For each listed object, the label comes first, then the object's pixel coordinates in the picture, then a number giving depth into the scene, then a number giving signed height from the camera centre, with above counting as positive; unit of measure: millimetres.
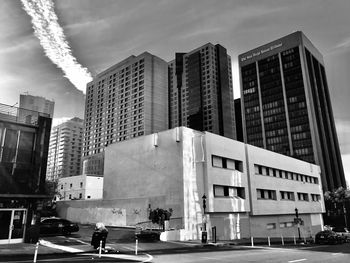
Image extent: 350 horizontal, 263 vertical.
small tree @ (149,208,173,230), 30359 +824
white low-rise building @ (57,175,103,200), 76438 +9541
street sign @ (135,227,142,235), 26203 -493
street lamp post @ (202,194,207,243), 28016 -1136
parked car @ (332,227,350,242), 37269 -1622
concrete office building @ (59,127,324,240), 33250 +4495
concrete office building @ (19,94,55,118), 103788 +48302
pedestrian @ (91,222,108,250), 18391 -543
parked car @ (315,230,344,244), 34062 -1697
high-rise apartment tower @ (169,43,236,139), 165625 +72878
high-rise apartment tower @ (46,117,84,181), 191575 +41653
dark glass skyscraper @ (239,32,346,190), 135625 +54865
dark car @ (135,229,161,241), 26092 -815
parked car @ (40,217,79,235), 27847 +13
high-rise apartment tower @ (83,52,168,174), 155875 +62342
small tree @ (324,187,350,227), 90562 +6617
